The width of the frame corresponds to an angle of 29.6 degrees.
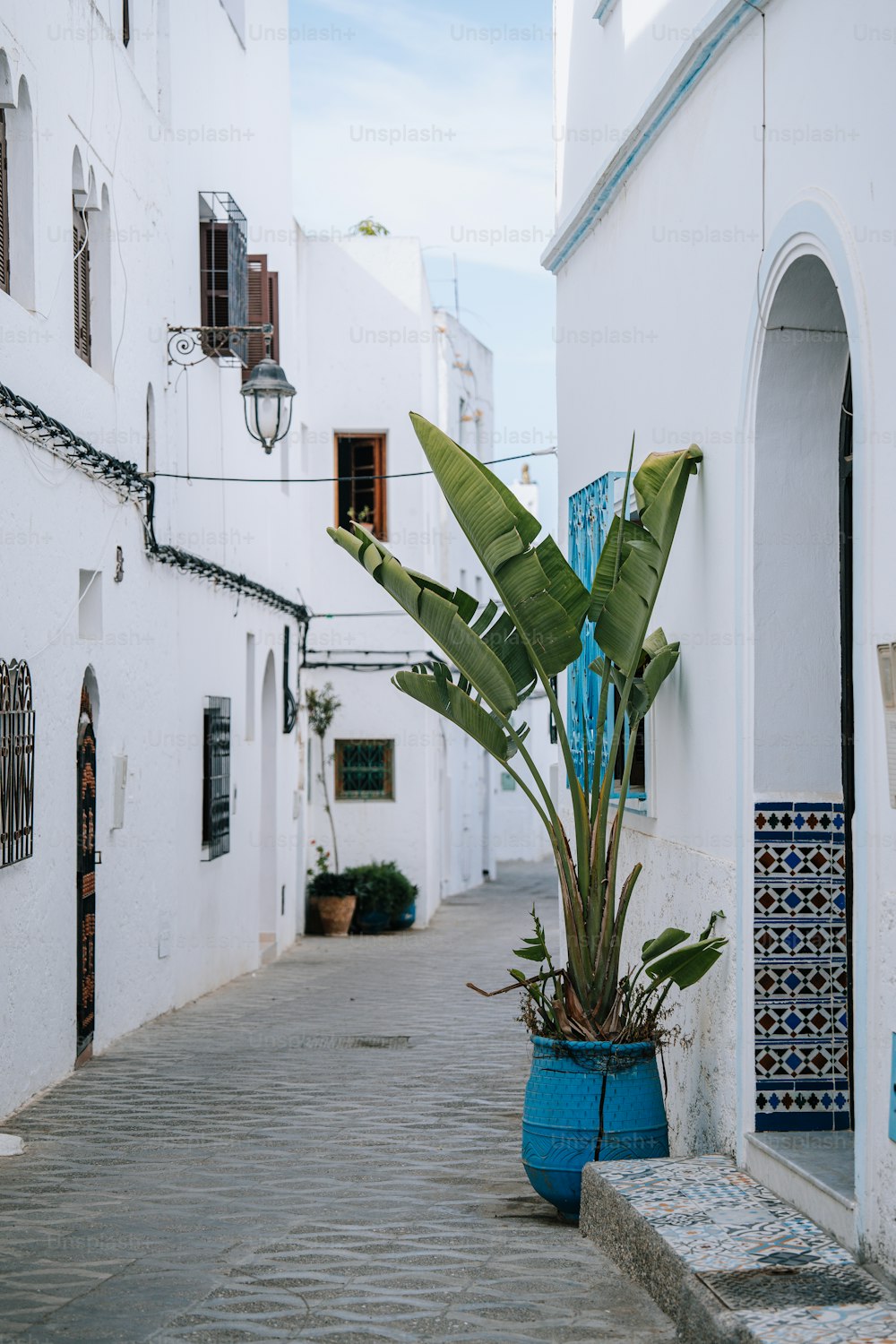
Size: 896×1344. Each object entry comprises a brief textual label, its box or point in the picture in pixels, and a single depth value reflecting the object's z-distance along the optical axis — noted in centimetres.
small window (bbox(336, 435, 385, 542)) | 2169
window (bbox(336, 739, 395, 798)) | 2183
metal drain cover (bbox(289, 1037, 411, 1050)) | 1108
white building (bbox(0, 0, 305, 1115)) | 888
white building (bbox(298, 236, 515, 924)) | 2159
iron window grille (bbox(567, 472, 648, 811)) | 780
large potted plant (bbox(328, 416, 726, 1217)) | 596
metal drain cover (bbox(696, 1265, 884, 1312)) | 421
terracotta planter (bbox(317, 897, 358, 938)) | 2055
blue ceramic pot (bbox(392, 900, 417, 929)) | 2123
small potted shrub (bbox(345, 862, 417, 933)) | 2084
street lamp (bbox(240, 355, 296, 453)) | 1275
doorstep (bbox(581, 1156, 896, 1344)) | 407
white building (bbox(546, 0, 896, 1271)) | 452
